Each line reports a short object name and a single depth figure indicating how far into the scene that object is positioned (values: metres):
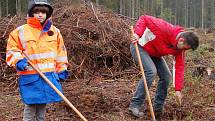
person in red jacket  5.38
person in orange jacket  4.12
